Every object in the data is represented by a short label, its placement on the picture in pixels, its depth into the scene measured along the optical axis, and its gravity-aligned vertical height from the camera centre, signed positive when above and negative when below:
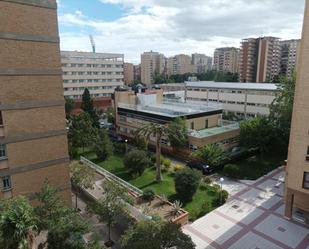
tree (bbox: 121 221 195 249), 11.44 -7.31
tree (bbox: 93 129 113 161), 33.50 -9.35
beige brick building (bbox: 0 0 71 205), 14.69 -1.49
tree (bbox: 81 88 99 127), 52.89 -6.20
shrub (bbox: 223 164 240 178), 27.89 -10.32
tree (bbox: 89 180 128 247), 16.28 -8.27
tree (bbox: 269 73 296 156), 32.41 -4.86
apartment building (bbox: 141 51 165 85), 141.50 +5.03
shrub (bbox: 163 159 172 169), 30.89 -10.52
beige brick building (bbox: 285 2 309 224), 17.45 -4.57
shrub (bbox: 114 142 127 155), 37.59 -10.69
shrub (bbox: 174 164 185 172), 29.92 -10.71
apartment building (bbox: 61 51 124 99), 71.06 +0.27
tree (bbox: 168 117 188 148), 27.91 -6.55
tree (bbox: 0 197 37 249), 10.81 -6.48
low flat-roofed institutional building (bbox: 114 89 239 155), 33.92 -6.34
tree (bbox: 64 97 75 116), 59.19 -7.31
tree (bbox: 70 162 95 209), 21.65 -8.55
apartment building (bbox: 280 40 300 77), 103.21 +8.00
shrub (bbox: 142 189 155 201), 21.69 -10.03
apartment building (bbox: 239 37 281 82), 97.94 +6.26
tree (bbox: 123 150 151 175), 27.70 -9.24
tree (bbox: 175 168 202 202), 22.15 -9.20
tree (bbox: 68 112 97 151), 34.53 -7.87
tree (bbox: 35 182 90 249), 11.80 -7.15
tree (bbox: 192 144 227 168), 29.02 -9.06
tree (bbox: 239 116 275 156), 31.80 -7.29
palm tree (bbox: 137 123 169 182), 26.64 -5.91
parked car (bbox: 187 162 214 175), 28.80 -10.43
